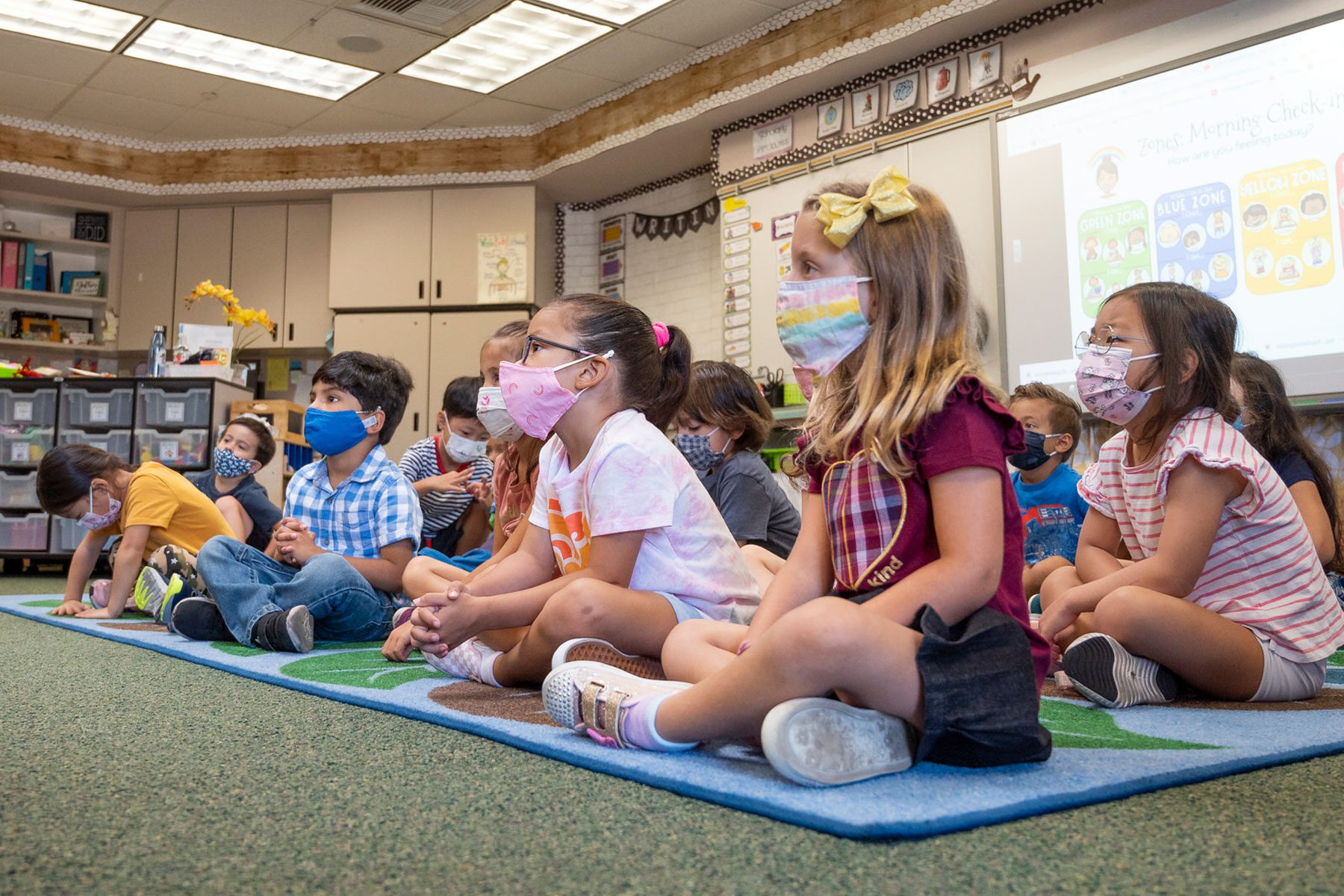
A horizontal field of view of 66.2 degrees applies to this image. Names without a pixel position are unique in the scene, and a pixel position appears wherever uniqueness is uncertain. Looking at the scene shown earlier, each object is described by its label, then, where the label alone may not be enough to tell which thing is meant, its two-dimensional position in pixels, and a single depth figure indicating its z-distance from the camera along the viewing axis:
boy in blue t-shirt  2.84
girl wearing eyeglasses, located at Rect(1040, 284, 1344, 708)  1.49
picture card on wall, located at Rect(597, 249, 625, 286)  6.64
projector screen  3.32
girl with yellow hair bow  0.97
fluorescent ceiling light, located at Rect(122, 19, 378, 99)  5.20
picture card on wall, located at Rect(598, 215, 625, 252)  6.63
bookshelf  6.61
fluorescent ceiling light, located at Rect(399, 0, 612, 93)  4.93
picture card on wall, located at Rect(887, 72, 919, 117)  4.56
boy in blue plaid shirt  2.29
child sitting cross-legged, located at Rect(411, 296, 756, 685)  1.45
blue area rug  0.88
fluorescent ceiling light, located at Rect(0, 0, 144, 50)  4.93
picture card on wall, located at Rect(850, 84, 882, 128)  4.74
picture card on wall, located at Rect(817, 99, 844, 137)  4.90
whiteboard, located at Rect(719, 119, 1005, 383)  4.23
